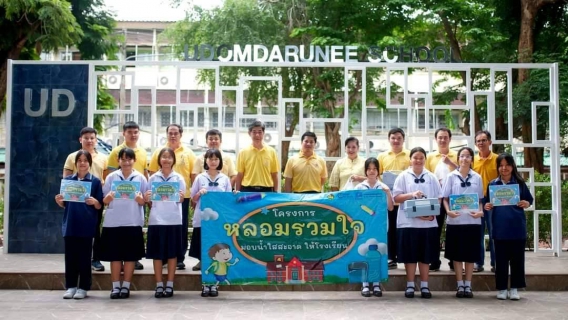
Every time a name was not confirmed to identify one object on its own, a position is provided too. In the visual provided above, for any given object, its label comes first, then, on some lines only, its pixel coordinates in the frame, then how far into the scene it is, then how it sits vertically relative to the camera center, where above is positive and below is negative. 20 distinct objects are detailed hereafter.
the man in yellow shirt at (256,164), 6.74 +0.10
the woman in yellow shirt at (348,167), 6.71 +0.07
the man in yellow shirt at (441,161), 6.39 +0.13
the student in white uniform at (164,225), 5.80 -0.46
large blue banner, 5.90 -0.58
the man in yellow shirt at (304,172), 6.84 +0.02
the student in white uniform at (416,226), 5.85 -0.47
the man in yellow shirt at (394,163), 6.55 +0.11
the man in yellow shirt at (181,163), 6.53 +0.11
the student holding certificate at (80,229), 5.76 -0.49
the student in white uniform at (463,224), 5.86 -0.45
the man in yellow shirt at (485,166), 6.37 +0.08
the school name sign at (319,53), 7.90 +1.50
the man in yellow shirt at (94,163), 6.40 +0.11
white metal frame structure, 7.77 +0.83
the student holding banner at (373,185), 5.97 -0.10
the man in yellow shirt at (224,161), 6.52 +0.13
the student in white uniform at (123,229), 5.79 -0.49
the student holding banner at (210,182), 6.00 -0.08
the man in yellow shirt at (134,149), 6.42 +0.23
